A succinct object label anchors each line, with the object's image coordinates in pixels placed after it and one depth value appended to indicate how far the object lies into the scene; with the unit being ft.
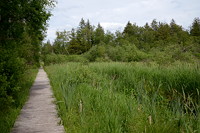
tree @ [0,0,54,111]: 23.56
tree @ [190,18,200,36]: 157.58
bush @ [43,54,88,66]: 106.52
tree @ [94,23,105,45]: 174.70
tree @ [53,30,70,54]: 158.79
